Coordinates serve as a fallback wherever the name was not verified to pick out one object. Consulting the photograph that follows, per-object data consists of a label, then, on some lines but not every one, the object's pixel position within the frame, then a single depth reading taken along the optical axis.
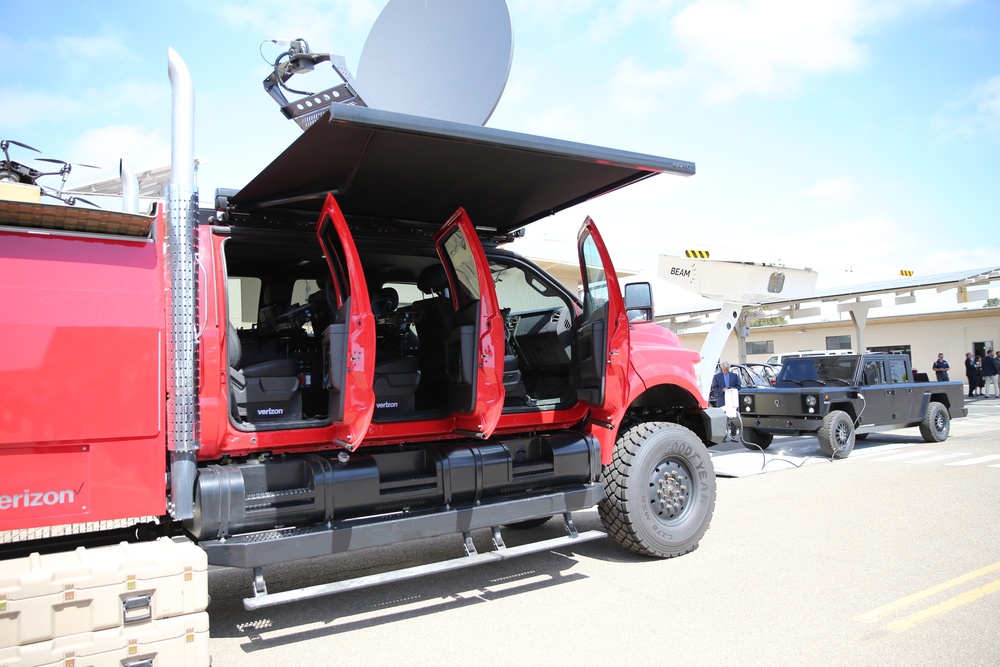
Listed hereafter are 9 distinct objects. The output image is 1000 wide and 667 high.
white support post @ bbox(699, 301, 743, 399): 11.22
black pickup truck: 11.19
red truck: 3.47
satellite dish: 5.67
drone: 5.63
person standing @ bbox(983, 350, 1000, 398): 23.92
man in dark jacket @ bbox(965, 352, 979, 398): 24.69
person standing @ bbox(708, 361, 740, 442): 14.16
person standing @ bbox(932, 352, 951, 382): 23.94
